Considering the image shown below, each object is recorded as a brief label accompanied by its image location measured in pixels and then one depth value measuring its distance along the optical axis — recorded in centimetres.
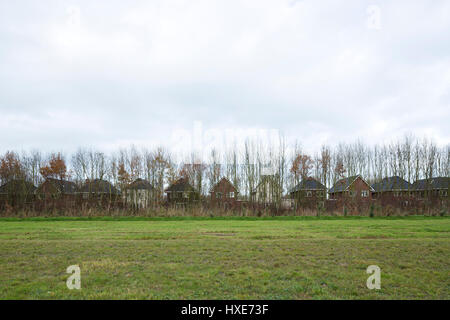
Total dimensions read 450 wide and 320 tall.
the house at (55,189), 3385
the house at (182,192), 3803
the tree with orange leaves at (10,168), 3869
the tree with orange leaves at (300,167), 3831
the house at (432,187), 3642
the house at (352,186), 3911
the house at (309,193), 3353
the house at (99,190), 3557
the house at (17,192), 3531
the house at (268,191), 3419
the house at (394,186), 3906
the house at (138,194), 3335
